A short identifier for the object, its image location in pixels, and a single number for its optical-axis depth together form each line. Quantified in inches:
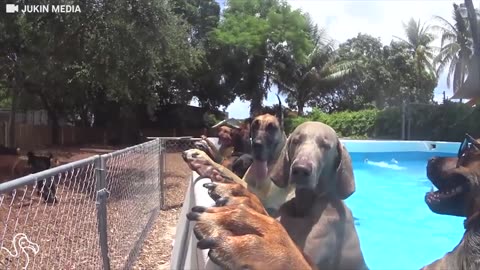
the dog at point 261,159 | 140.9
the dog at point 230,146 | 217.4
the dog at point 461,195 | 73.2
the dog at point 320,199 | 86.0
